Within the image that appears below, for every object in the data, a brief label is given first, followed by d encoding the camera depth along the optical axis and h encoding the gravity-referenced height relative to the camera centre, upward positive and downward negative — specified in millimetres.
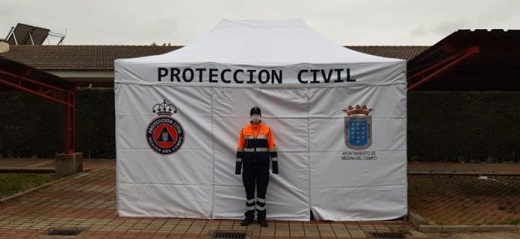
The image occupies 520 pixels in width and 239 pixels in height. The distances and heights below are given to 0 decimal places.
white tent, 8203 -246
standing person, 7809 -623
